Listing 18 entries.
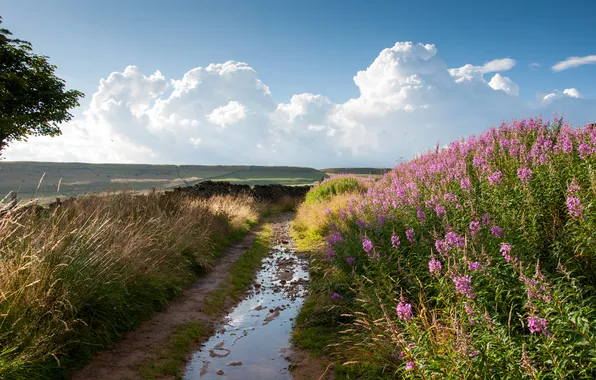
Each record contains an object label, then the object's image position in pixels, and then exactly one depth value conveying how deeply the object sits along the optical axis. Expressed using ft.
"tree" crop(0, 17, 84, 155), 68.95
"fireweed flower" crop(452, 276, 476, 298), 11.36
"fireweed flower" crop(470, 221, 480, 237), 15.52
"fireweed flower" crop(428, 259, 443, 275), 12.74
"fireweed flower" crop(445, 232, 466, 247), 14.11
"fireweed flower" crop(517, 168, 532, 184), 18.35
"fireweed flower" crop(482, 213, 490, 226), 16.98
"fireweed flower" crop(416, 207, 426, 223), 20.10
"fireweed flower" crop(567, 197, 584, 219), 14.35
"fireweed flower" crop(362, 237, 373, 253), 17.75
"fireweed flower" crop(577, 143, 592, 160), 18.74
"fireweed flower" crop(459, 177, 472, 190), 20.61
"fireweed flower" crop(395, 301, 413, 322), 11.59
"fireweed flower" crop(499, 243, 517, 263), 11.55
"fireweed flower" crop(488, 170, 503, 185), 20.04
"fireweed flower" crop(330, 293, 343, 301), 22.03
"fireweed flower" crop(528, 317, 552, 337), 9.17
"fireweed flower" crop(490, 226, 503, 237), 15.61
